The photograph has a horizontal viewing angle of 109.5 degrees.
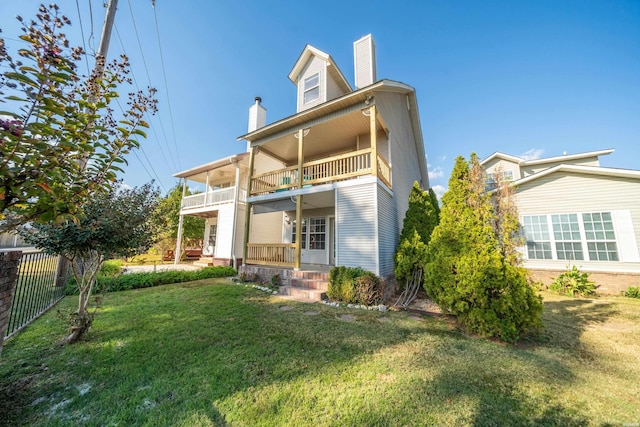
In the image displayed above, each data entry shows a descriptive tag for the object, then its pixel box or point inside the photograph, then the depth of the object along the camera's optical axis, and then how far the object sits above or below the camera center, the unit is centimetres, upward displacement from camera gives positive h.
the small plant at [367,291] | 656 -128
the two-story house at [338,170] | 790 +322
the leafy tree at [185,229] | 1727 +140
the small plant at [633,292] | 790 -143
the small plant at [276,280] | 866 -131
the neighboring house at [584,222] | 853 +116
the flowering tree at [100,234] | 346 +15
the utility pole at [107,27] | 560 +535
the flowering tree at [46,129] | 150 +89
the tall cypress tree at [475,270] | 418 -43
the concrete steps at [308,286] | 737 -137
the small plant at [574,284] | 838 -127
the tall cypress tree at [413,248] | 712 +0
